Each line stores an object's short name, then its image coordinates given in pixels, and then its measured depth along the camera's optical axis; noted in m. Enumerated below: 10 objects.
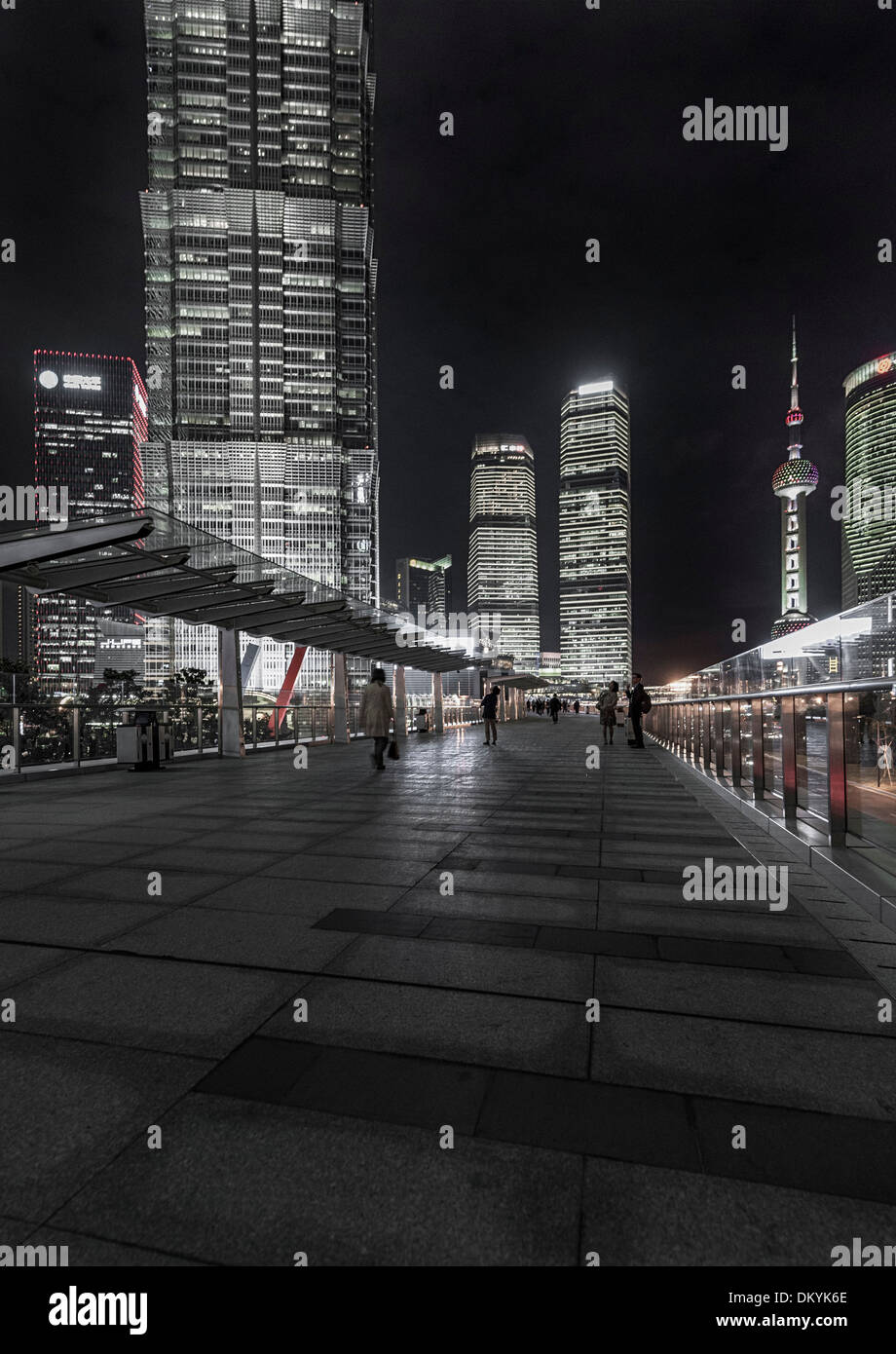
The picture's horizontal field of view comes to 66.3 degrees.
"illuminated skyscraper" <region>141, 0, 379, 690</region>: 124.88
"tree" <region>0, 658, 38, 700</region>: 11.88
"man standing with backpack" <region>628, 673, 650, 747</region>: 18.00
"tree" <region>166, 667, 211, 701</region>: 16.22
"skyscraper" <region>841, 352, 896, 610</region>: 180.75
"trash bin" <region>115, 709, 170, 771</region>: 13.21
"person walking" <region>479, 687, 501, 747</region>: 19.27
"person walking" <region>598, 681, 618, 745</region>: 21.13
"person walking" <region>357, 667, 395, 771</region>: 12.58
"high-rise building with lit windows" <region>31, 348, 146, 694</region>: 181.38
